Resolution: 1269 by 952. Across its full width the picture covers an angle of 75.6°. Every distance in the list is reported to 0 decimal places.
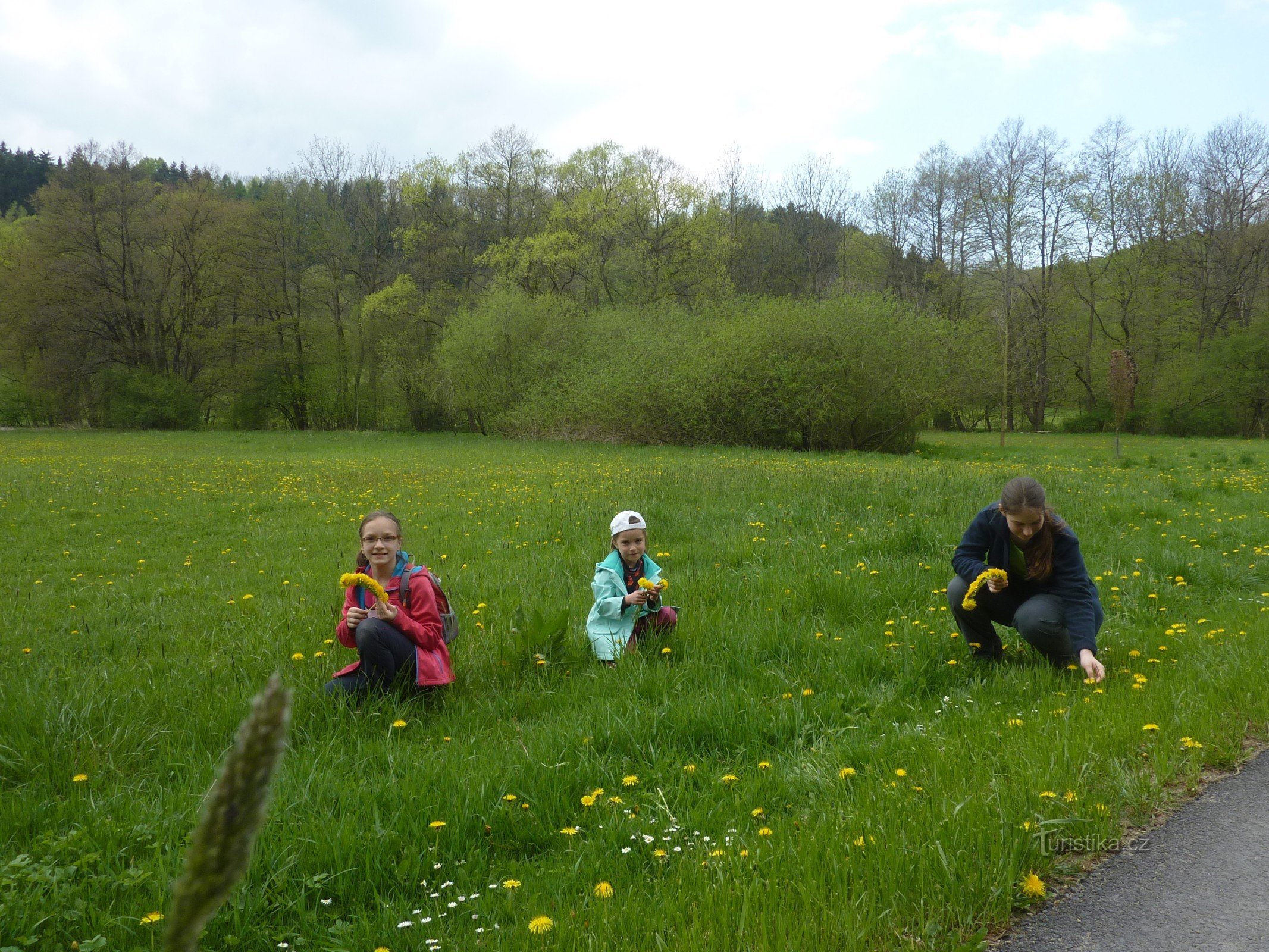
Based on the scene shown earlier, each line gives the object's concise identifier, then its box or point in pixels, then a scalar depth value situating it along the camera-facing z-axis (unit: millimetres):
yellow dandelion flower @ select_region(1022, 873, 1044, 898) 2746
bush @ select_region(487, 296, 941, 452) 27266
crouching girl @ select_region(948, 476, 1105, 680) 4684
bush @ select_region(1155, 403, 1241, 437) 37312
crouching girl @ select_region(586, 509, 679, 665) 5254
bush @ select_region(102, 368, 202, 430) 42250
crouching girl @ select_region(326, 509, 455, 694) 4461
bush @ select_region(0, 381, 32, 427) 46844
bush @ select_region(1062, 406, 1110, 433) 42281
